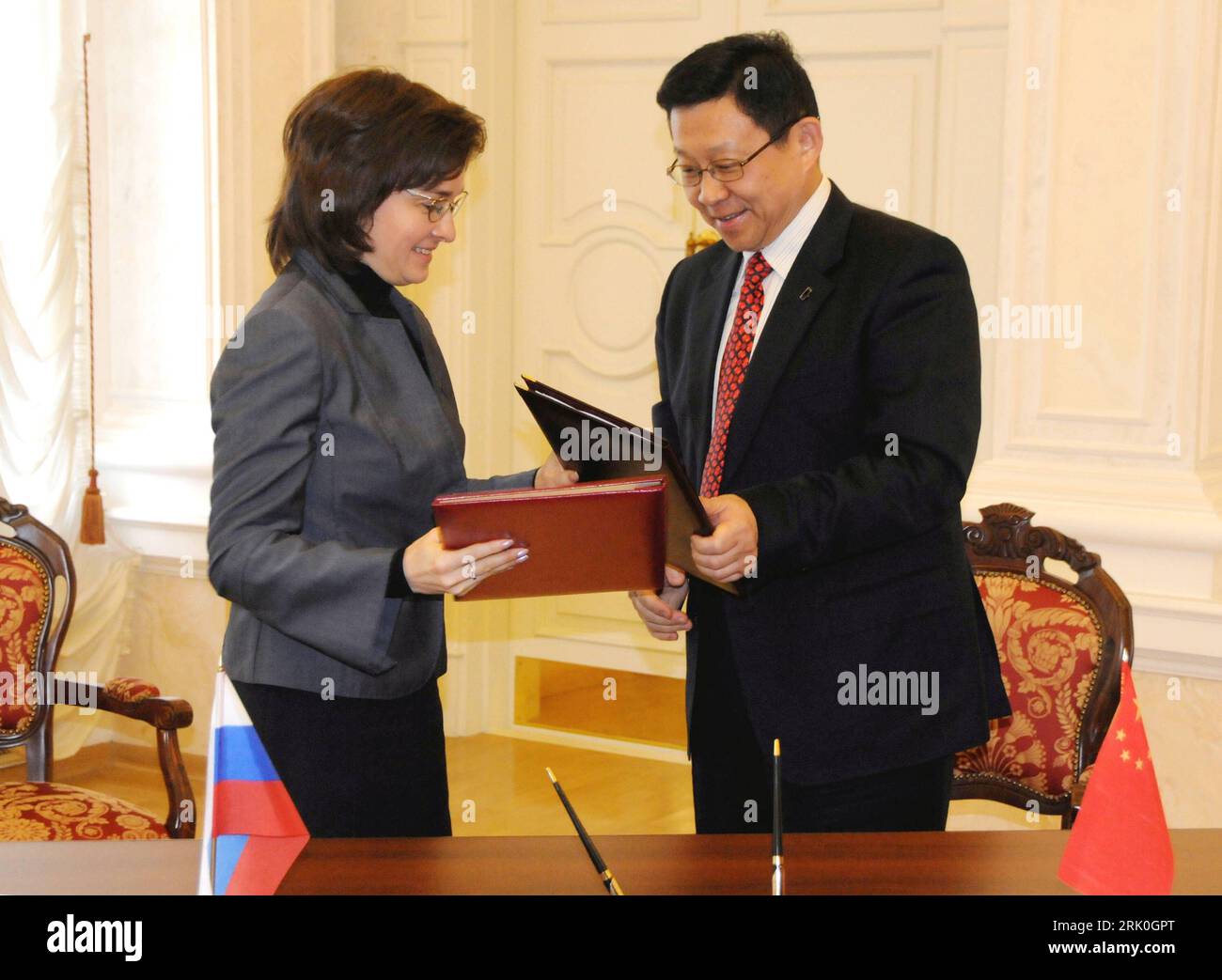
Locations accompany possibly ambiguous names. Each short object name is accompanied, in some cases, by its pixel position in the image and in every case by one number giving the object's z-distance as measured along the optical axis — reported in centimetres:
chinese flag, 143
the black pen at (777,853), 144
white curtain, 487
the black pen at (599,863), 150
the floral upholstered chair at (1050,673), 257
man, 207
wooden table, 158
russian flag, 146
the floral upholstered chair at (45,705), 294
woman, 198
